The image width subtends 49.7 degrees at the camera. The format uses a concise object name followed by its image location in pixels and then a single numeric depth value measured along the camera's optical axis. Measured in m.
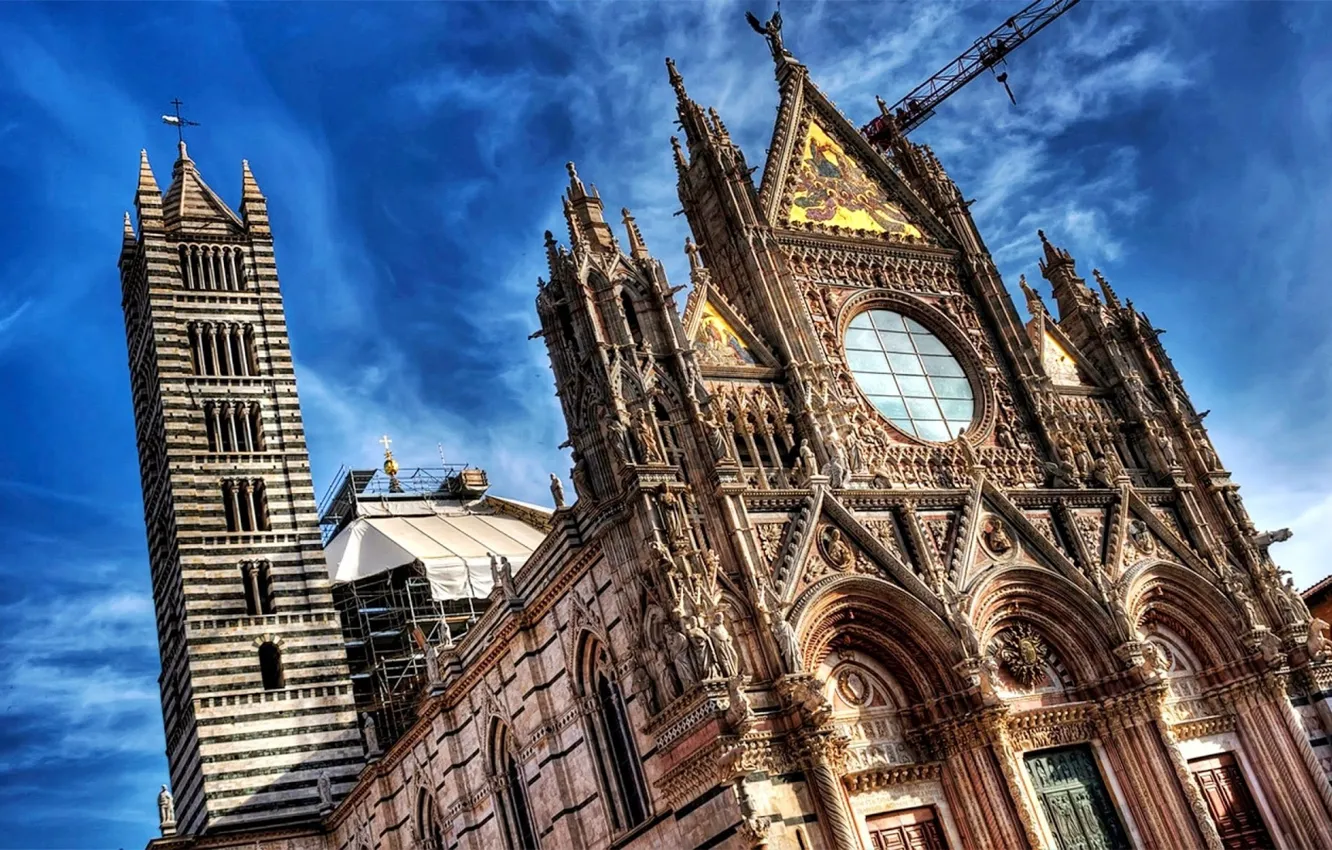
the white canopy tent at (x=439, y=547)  44.19
